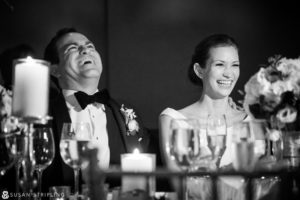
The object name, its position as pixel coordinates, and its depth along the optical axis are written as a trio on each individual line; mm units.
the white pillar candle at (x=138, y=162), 1962
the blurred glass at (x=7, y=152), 2058
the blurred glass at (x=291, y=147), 2109
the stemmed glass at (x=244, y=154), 1840
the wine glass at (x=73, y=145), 2041
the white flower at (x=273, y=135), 1995
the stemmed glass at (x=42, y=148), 2151
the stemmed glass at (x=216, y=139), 2003
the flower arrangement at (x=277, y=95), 2033
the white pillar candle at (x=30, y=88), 1812
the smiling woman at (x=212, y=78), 2814
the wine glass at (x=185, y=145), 1830
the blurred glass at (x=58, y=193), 2211
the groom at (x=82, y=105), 2801
